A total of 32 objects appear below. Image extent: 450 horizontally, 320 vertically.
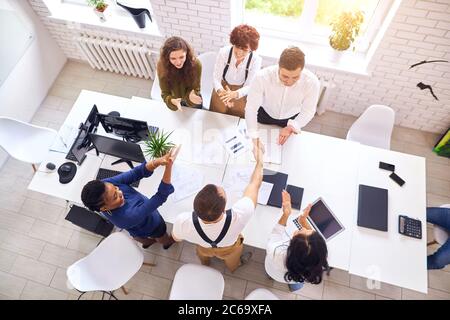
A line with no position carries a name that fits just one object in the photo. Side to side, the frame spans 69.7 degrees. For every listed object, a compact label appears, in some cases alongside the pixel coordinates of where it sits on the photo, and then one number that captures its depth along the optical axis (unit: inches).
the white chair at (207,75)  138.5
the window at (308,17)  128.9
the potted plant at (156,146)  109.2
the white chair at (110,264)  101.6
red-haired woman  107.3
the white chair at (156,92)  141.0
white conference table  98.2
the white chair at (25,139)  131.3
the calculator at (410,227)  100.3
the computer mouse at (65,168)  114.4
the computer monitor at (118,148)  107.8
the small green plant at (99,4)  146.2
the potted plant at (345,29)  124.0
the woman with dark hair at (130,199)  84.7
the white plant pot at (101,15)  146.8
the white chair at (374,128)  122.9
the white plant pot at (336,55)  136.1
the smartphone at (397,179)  108.7
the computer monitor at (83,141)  113.1
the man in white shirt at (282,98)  95.0
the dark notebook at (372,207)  101.8
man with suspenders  78.4
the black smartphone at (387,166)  111.1
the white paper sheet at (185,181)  109.0
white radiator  157.5
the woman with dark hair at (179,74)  106.0
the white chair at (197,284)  103.3
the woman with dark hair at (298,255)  79.1
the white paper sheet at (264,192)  105.7
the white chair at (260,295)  101.2
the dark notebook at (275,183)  105.4
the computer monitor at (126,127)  109.2
